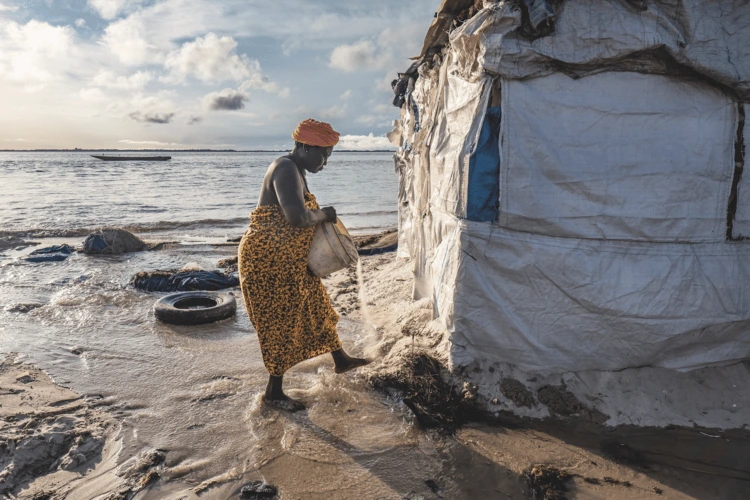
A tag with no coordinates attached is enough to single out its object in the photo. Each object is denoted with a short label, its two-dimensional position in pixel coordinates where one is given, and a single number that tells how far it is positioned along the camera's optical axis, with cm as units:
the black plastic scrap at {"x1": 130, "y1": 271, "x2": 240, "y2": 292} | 656
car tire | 511
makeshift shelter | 294
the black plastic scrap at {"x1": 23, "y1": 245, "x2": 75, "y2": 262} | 818
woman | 313
